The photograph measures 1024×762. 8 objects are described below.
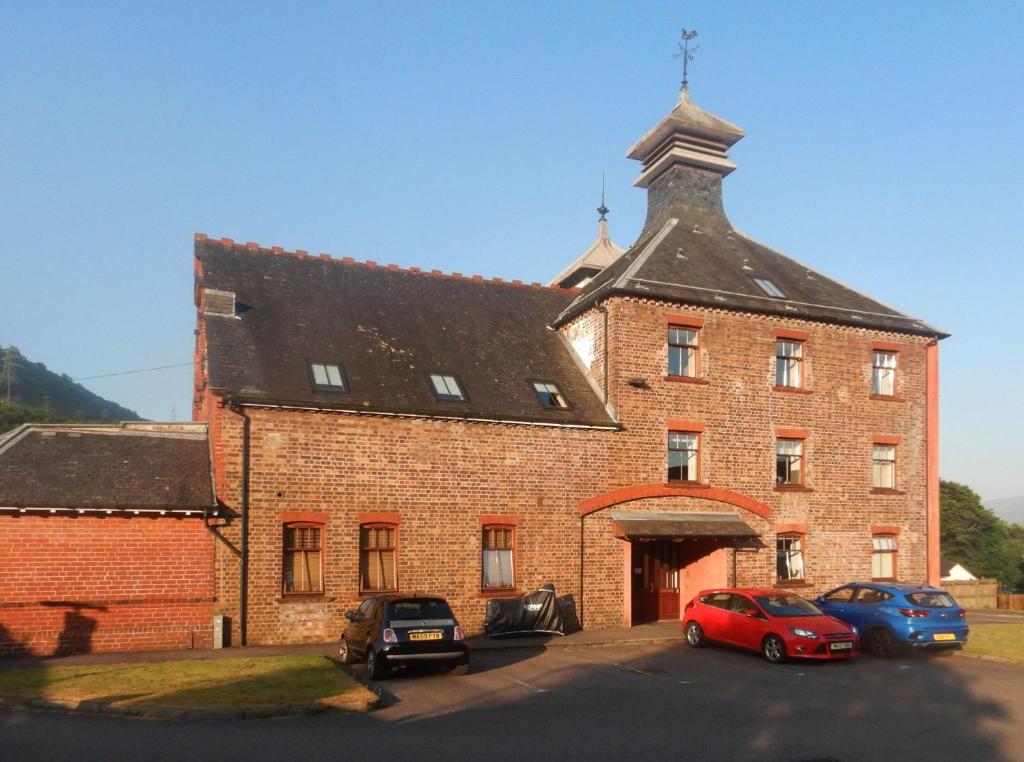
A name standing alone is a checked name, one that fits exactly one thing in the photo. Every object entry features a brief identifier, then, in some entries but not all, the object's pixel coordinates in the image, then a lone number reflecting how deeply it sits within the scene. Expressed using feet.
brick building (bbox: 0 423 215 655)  57.62
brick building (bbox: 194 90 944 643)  65.57
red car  57.26
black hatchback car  49.70
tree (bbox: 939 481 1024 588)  232.32
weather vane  108.66
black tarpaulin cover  67.77
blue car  60.70
